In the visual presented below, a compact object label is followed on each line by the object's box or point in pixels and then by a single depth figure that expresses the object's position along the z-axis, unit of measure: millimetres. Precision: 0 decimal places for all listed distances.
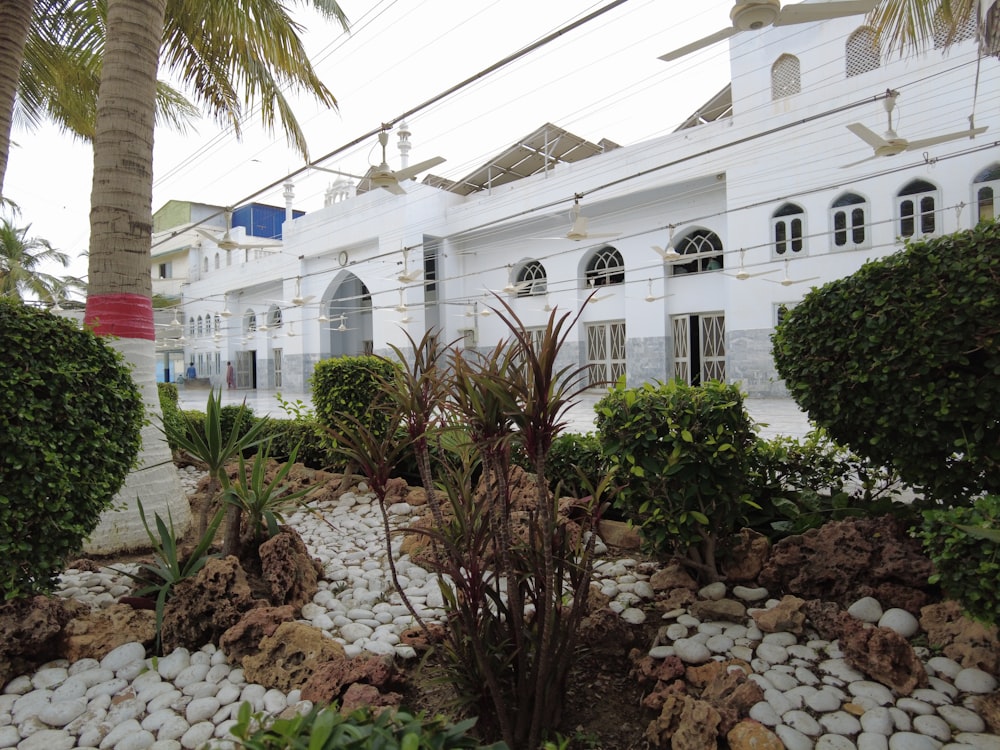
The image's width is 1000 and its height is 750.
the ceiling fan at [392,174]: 6354
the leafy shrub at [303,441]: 6152
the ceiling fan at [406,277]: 14734
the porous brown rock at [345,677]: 2016
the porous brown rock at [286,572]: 2890
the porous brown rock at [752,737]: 1753
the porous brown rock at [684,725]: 1757
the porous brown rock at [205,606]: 2504
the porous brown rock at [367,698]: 1889
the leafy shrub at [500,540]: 1676
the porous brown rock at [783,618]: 2449
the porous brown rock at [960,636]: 2086
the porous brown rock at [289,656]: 2225
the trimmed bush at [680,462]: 2795
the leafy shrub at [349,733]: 1013
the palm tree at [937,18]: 5178
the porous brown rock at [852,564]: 2562
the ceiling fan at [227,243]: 10711
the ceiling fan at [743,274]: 12461
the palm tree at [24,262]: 22141
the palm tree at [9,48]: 5547
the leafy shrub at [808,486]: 3266
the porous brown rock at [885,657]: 2053
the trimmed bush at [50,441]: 2396
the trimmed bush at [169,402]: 6541
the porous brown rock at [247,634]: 2398
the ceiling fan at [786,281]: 12153
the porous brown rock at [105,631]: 2449
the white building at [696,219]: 11492
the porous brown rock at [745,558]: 2934
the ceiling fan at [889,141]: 7188
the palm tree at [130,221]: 3938
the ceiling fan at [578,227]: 9228
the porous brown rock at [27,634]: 2303
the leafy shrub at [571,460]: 4176
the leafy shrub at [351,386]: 5754
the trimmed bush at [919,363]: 2586
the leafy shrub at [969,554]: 1796
